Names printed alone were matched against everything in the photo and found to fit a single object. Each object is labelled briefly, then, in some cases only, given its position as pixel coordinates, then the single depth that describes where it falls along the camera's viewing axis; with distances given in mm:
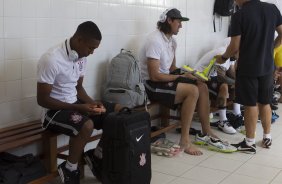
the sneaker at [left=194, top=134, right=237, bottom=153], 3744
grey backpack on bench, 3490
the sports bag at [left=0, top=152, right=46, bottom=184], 2506
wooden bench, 2555
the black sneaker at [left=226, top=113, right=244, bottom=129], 4562
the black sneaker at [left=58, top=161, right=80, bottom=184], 2654
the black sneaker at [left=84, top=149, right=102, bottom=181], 2871
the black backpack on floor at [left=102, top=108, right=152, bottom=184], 2592
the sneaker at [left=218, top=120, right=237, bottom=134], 4410
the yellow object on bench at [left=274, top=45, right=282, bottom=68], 4422
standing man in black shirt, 3574
